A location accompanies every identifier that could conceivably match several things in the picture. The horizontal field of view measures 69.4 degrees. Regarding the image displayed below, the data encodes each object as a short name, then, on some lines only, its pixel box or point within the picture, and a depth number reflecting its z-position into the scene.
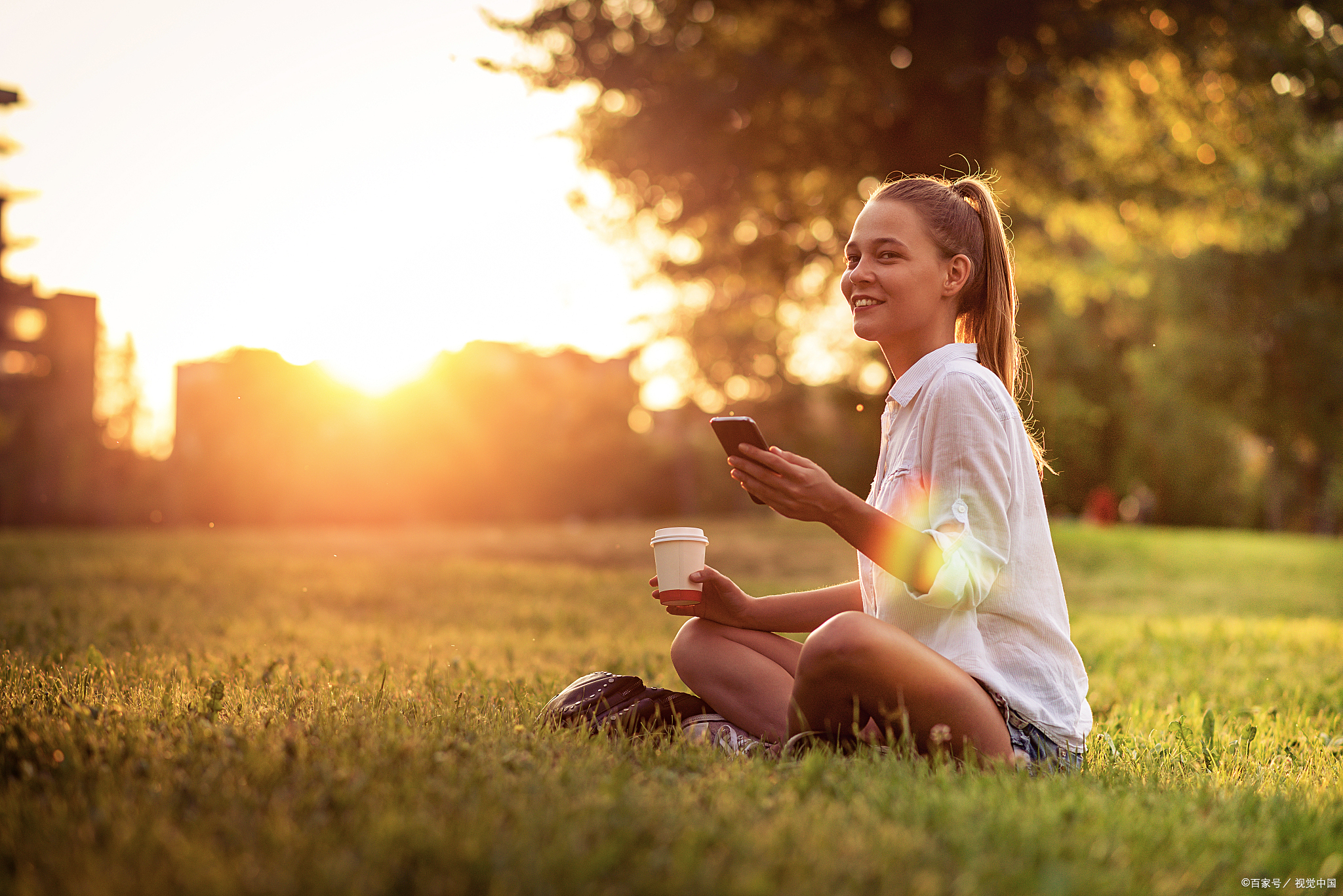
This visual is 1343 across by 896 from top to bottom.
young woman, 2.62
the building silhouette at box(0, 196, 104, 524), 28.83
